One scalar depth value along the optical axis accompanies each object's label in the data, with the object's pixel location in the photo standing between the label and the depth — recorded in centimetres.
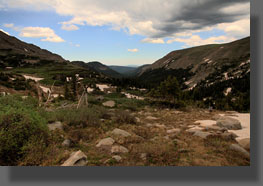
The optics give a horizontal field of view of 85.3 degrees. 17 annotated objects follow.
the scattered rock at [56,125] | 662
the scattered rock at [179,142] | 546
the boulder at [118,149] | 462
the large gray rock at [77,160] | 379
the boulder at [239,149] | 420
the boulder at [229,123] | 717
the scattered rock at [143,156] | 409
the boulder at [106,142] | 530
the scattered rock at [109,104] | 1400
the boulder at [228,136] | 568
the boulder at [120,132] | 629
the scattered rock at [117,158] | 410
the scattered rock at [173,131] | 729
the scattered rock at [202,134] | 620
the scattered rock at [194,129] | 727
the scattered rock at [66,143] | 500
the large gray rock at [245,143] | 463
